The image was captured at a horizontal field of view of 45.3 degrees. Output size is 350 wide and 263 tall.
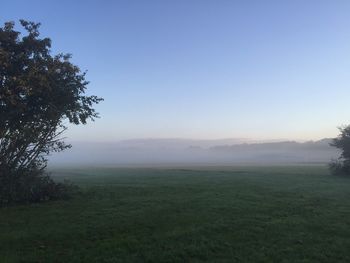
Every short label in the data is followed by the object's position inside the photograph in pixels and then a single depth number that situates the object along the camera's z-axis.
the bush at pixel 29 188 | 22.38
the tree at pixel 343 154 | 48.69
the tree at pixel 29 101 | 21.83
